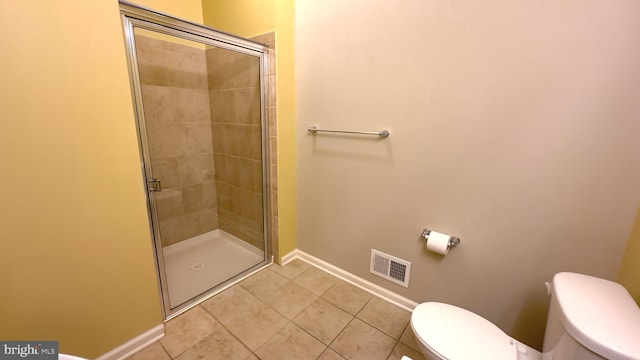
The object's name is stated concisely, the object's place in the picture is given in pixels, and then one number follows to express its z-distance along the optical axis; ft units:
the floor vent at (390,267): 5.33
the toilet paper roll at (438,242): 4.48
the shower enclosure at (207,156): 6.33
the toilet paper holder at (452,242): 4.53
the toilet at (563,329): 2.27
